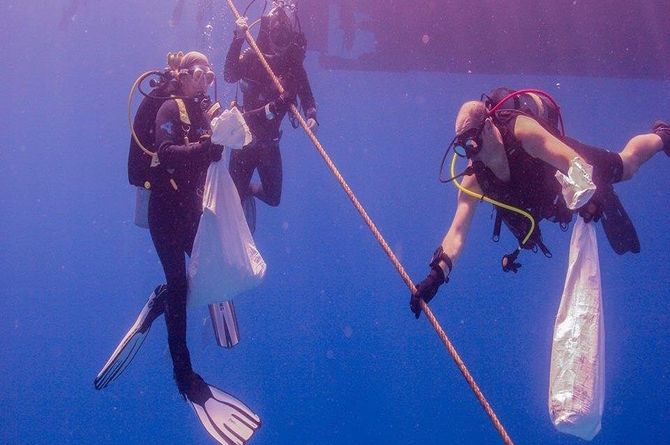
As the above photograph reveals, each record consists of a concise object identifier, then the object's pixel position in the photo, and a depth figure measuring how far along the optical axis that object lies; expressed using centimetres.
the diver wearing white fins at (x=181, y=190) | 391
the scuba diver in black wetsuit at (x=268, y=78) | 534
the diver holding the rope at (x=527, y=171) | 346
